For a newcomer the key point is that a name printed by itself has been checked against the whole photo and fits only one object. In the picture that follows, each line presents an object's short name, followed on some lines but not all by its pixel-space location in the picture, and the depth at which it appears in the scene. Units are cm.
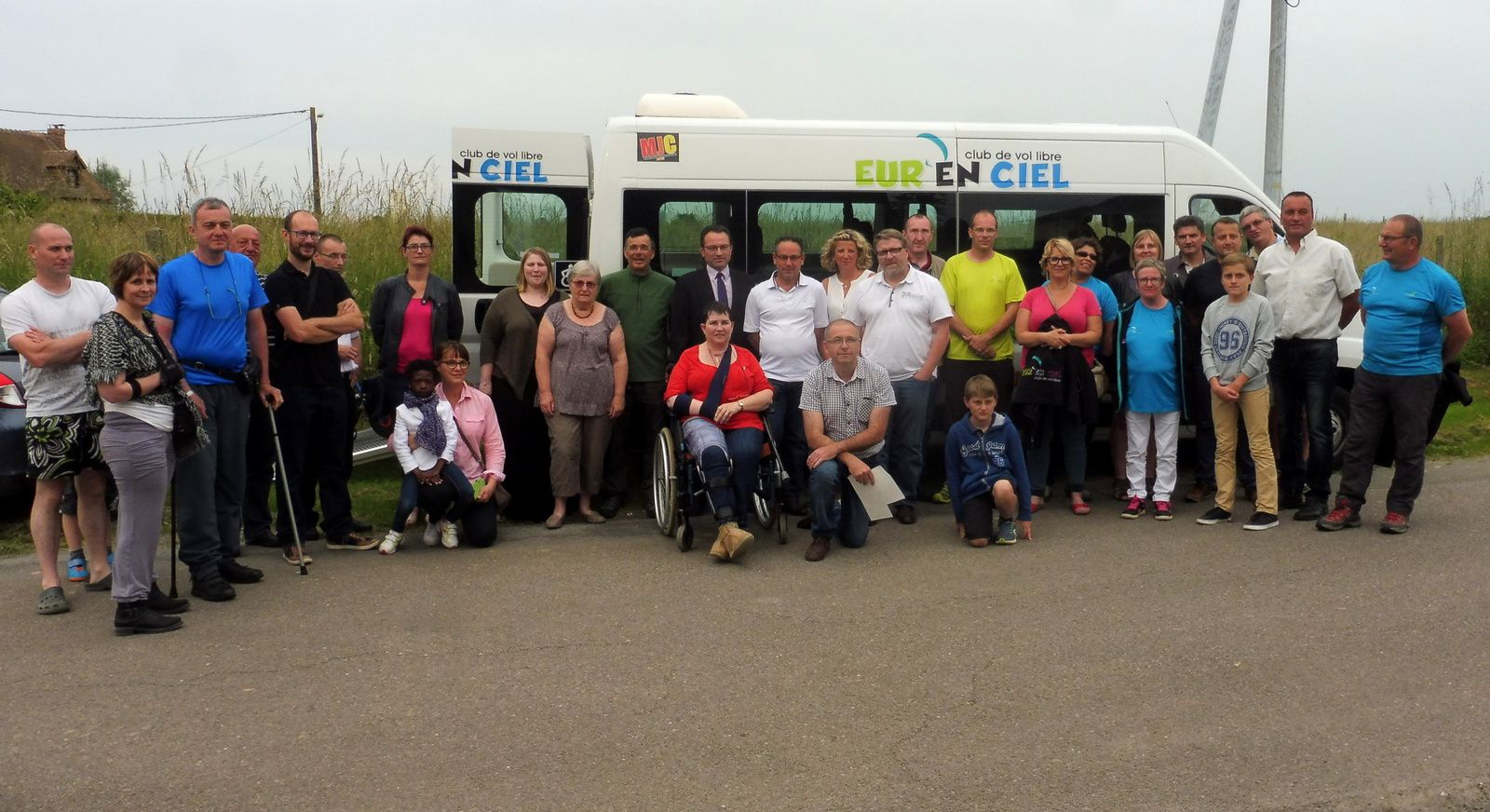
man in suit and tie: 812
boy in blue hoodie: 725
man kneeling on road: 711
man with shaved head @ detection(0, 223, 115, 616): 570
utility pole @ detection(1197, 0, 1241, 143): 1511
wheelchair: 723
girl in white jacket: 721
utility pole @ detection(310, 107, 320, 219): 1498
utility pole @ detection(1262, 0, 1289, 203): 1435
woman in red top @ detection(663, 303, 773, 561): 705
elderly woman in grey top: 784
